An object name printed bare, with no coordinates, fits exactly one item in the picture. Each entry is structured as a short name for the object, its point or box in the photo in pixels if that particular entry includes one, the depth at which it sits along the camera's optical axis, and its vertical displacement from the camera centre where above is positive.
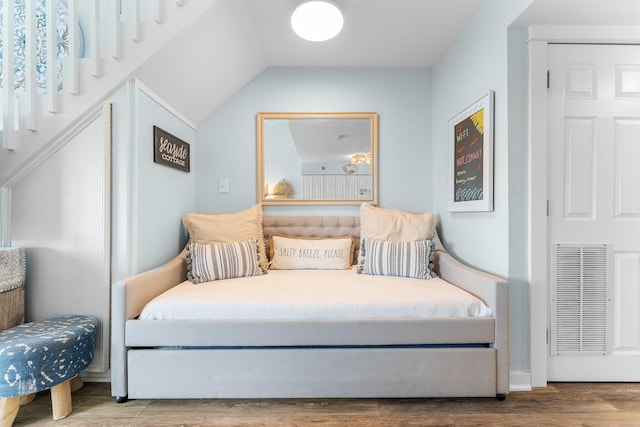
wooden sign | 2.03 +0.41
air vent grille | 1.77 -0.48
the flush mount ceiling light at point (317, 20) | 1.94 +1.17
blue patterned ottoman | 1.33 -0.64
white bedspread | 1.60 -0.46
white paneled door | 1.77 -0.04
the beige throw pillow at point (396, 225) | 2.31 -0.10
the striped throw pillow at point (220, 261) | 2.05 -0.33
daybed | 1.54 -0.69
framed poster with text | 1.87 +0.34
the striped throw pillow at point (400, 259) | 2.13 -0.32
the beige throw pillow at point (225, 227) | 2.24 -0.12
